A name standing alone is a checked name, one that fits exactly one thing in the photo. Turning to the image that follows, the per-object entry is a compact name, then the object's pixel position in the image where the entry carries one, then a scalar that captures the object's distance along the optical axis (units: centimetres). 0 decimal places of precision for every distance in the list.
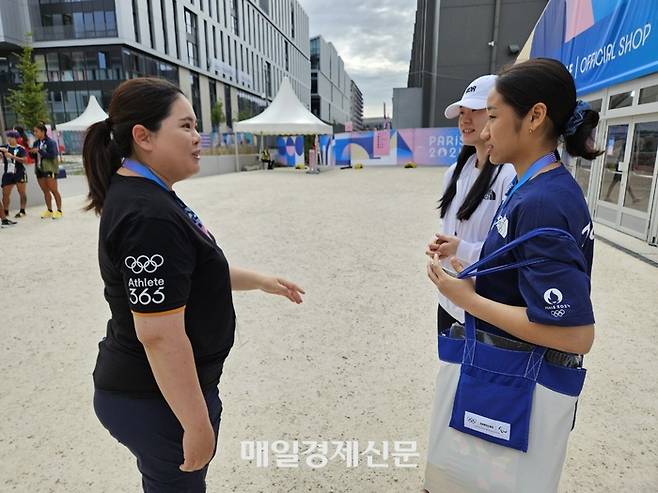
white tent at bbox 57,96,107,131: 2352
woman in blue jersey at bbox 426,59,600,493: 105
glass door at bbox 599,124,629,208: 728
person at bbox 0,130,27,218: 800
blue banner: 580
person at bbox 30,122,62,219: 791
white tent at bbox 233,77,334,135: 1962
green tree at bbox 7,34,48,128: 2503
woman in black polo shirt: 103
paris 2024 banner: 2459
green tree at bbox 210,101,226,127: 4278
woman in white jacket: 188
